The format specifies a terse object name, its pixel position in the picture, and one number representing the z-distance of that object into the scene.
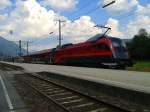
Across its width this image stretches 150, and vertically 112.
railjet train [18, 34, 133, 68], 13.22
